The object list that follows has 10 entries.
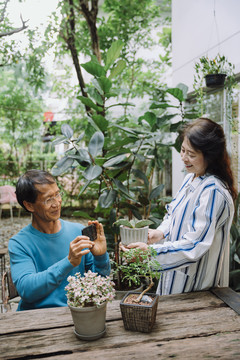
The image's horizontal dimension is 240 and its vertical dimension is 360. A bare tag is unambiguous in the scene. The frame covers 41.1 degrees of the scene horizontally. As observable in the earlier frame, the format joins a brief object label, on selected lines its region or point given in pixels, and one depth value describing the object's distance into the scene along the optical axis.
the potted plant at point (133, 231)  1.39
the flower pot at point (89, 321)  1.02
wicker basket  1.05
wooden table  0.97
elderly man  1.33
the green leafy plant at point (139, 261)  1.11
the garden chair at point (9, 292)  1.76
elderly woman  1.30
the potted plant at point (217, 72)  2.82
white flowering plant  1.02
